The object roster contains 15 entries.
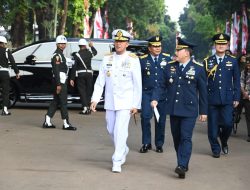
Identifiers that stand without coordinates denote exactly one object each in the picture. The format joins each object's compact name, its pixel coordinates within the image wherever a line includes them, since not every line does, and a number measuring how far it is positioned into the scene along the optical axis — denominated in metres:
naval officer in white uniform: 8.25
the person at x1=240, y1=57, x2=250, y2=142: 11.85
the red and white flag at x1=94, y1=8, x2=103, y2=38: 30.63
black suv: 16.38
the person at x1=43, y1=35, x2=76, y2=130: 12.09
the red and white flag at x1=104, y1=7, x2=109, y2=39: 41.64
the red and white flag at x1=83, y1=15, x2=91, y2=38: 29.28
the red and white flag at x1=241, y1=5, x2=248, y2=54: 32.78
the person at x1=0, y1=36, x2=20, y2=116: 14.71
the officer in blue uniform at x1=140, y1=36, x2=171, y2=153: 9.88
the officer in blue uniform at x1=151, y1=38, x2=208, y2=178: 8.00
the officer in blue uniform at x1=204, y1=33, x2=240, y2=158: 9.52
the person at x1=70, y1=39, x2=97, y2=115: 15.34
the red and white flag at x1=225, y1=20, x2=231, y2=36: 44.81
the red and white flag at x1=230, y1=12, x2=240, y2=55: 36.28
